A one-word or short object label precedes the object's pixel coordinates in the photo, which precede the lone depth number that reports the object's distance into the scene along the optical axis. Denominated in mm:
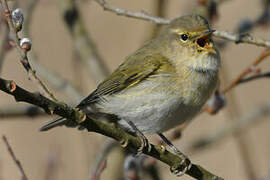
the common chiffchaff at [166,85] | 6809
